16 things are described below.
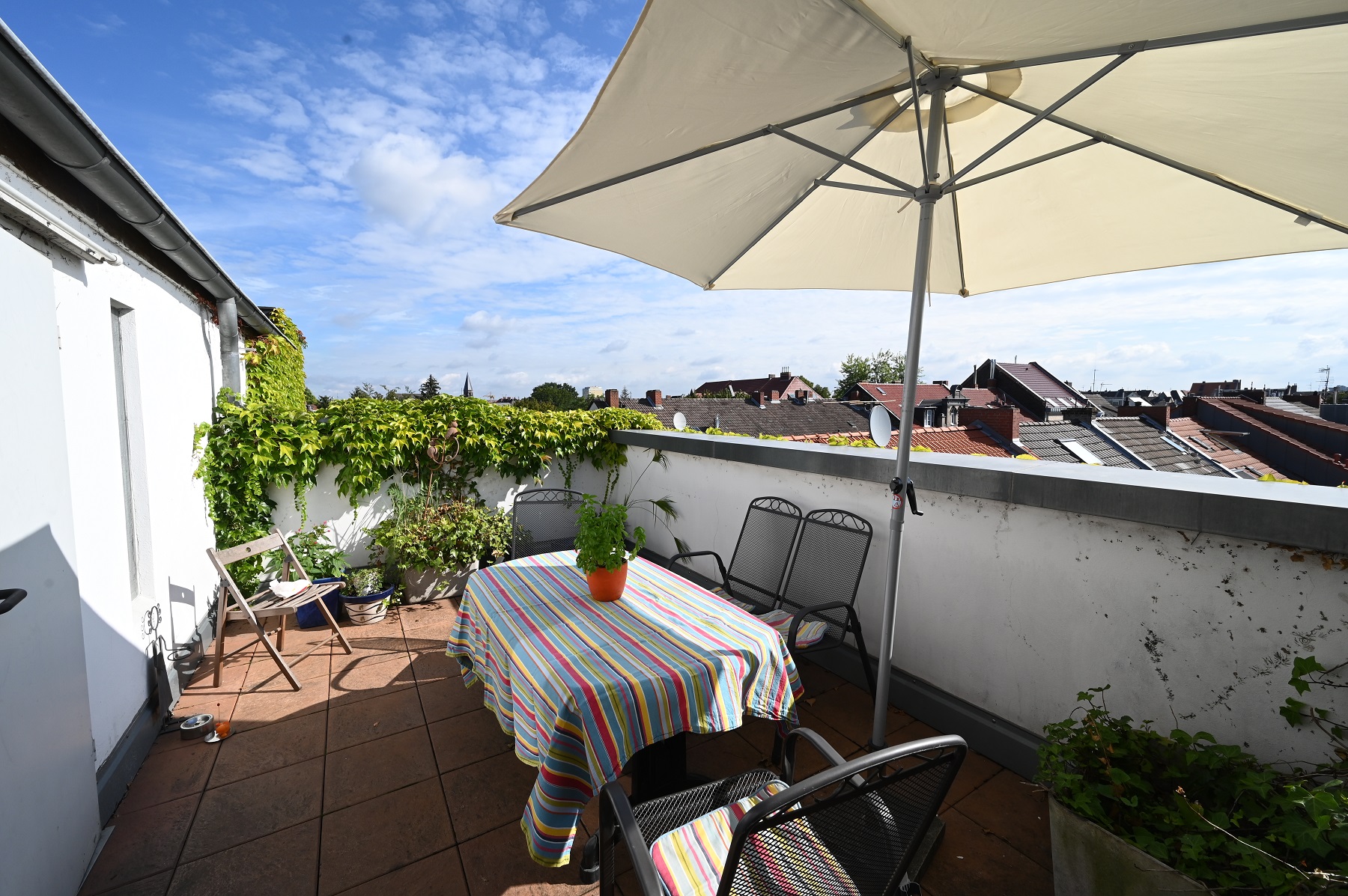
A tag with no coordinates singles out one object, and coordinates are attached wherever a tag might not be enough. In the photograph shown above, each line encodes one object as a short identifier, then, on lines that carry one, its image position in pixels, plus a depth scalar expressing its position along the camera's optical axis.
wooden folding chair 3.09
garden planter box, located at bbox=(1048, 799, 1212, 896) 1.33
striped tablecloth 1.54
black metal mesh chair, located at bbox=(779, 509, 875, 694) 2.81
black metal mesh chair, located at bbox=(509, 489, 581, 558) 3.80
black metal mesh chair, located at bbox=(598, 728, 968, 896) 0.99
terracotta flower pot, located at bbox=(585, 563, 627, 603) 2.27
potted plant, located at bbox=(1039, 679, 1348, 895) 1.21
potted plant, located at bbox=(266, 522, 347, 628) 4.30
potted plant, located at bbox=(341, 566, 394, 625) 4.07
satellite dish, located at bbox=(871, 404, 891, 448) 3.36
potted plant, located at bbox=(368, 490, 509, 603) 4.46
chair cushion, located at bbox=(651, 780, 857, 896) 1.05
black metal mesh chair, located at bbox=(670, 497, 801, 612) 3.32
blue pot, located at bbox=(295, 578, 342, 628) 4.09
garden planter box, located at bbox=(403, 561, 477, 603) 4.48
